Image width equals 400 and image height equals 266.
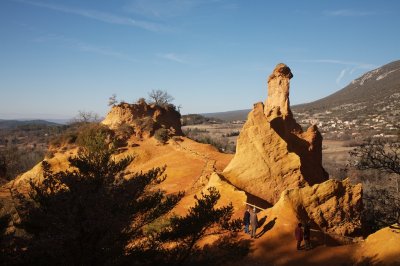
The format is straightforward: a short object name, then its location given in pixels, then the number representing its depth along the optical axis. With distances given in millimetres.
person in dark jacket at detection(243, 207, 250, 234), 14244
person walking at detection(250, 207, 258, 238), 14047
